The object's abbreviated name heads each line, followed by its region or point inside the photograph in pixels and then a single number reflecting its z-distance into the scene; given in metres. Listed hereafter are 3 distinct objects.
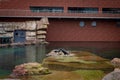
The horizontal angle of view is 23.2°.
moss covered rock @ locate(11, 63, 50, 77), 20.19
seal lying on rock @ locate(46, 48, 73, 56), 32.65
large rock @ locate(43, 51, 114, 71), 24.09
